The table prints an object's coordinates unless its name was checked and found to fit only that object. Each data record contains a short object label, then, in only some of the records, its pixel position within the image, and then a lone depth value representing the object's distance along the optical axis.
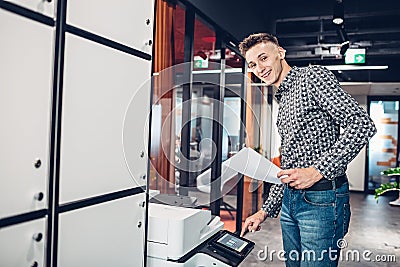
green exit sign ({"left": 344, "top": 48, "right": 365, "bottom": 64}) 6.81
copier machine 1.59
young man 1.57
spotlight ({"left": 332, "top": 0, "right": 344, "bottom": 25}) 4.93
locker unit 0.91
